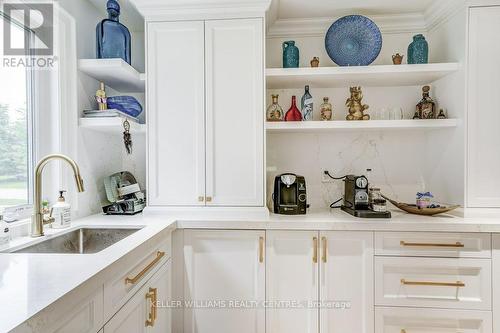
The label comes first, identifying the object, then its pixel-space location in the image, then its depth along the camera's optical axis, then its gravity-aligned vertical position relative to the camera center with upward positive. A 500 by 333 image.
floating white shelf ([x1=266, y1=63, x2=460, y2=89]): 1.80 +0.57
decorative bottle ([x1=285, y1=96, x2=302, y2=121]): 1.95 +0.33
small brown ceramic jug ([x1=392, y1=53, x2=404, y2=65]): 1.92 +0.70
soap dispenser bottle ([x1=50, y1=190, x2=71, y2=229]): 1.44 -0.26
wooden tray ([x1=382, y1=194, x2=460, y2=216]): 1.74 -0.30
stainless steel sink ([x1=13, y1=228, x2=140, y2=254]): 1.43 -0.41
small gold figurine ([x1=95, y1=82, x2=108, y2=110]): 1.76 +0.40
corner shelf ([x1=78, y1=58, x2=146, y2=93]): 1.69 +0.57
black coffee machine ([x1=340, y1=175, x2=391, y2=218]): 1.81 -0.22
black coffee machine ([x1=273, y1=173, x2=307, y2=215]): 1.82 -0.22
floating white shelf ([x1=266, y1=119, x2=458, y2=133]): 1.82 +0.24
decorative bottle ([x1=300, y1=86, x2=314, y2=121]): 1.95 +0.38
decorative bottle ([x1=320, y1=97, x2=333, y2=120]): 2.00 +0.36
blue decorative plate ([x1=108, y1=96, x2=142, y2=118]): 1.83 +0.38
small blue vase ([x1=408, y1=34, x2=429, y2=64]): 1.87 +0.74
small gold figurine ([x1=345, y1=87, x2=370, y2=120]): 1.97 +0.39
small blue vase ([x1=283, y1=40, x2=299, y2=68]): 1.94 +0.73
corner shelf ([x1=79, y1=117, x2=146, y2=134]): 1.71 +0.24
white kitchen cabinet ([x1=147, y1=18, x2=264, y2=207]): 1.75 +0.31
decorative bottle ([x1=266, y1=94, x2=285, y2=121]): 1.98 +0.35
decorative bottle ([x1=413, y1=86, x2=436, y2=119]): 1.93 +0.38
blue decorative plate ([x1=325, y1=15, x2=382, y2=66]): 1.89 +0.82
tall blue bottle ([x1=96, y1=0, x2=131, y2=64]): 1.76 +0.80
